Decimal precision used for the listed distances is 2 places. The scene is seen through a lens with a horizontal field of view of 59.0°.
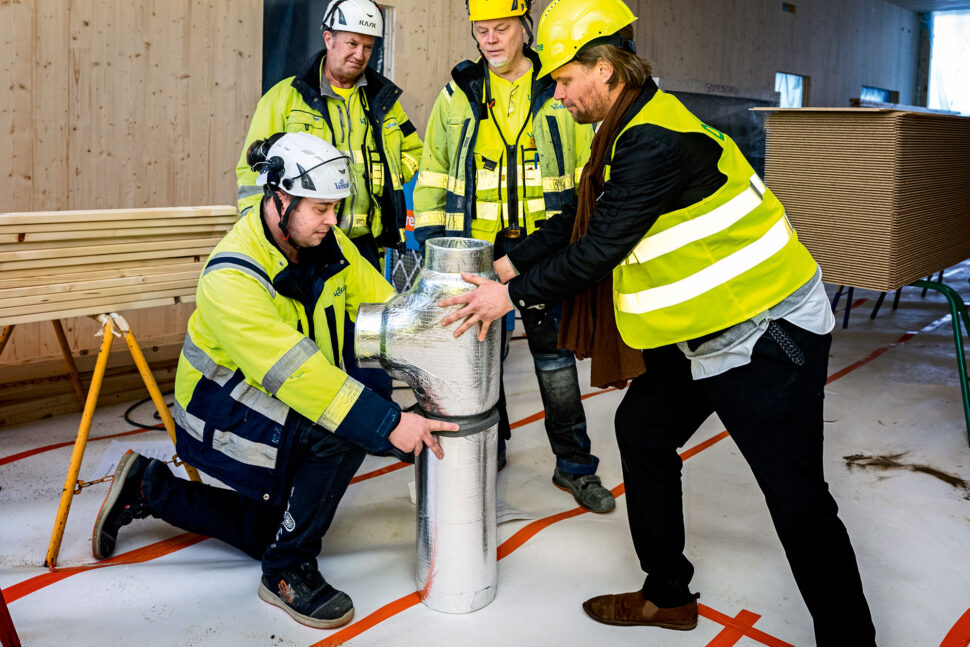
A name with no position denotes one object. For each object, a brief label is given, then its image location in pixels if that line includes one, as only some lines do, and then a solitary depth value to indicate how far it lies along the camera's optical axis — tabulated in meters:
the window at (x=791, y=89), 11.06
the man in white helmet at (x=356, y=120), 3.47
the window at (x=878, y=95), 13.37
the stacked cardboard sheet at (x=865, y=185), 3.65
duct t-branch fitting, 2.30
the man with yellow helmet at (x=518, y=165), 3.22
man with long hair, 2.06
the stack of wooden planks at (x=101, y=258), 2.82
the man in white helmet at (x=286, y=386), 2.28
